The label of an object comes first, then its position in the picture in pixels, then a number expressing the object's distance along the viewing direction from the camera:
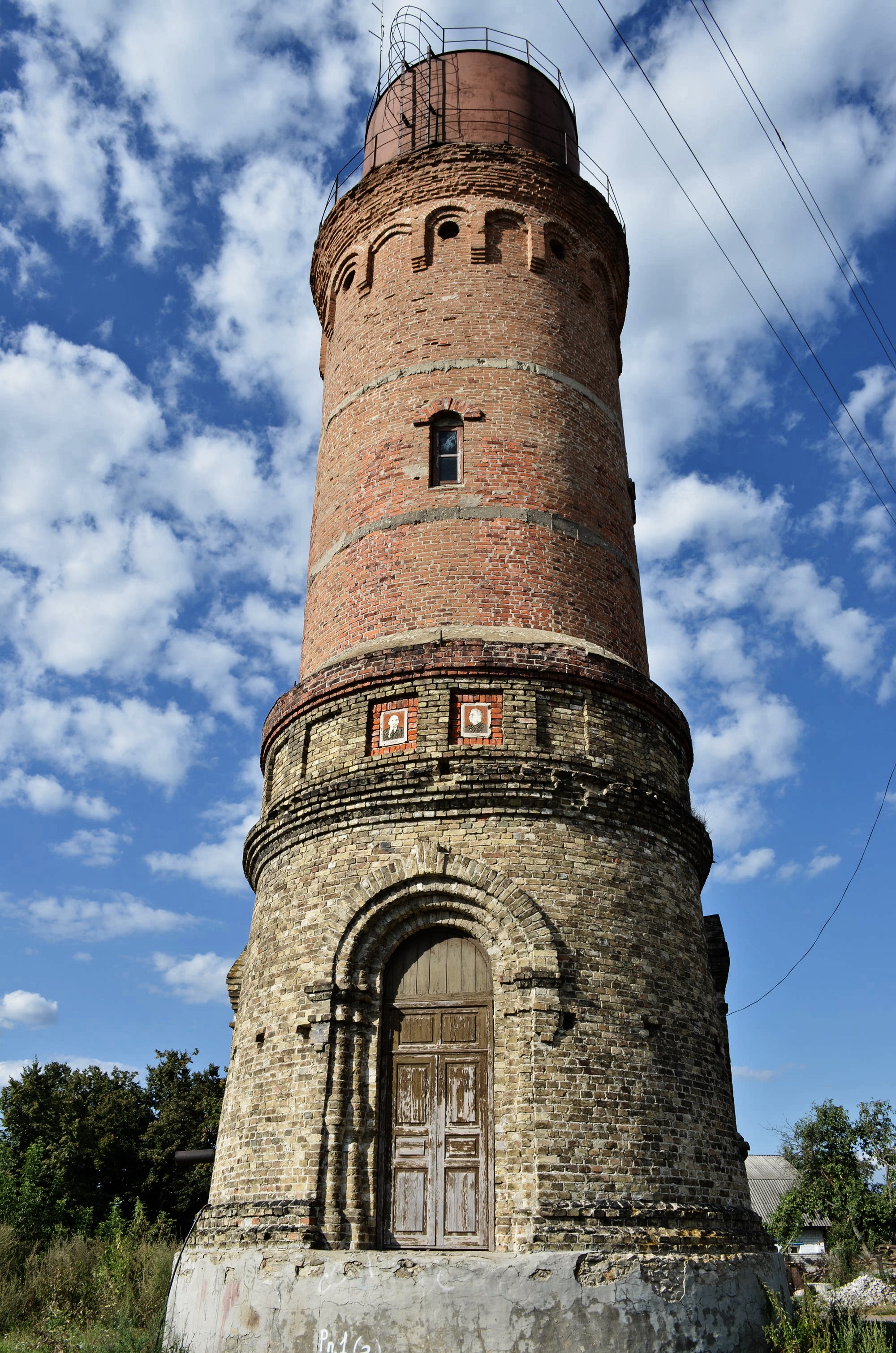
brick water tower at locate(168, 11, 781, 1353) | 8.38
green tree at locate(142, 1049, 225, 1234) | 26.62
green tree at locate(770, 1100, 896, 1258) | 27.89
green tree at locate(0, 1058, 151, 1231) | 25.25
